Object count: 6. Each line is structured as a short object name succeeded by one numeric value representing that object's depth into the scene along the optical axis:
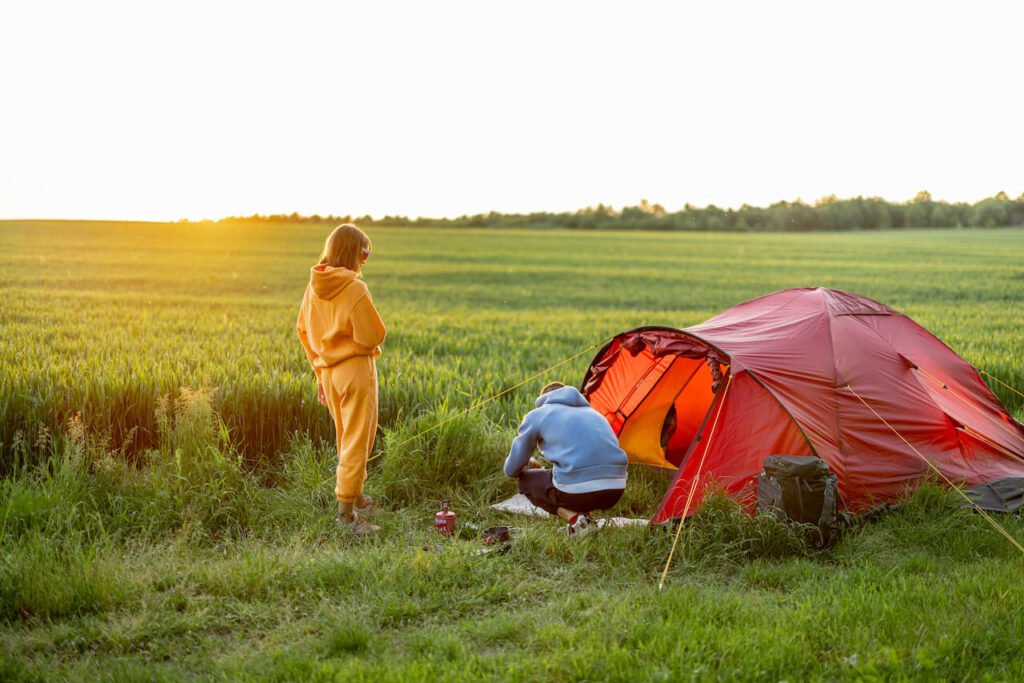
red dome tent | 6.11
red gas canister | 5.79
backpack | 5.43
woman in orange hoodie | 5.75
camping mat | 6.26
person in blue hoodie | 5.68
